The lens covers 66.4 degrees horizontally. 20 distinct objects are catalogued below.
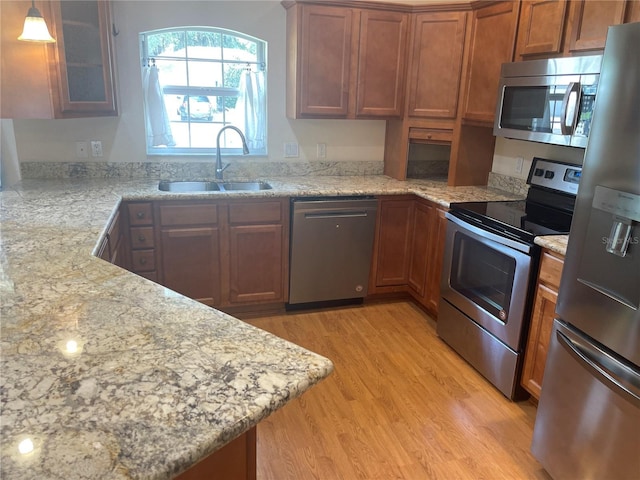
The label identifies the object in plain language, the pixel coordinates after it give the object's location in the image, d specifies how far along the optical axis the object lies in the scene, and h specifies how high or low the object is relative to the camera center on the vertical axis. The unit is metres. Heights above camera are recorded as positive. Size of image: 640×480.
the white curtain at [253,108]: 3.57 +0.02
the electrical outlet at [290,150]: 3.73 -0.28
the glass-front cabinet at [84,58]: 2.75 +0.27
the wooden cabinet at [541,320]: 2.21 -0.91
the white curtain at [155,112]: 3.37 -0.03
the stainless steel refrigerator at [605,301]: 1.57 -0.60
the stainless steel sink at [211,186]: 3.44 -0.53
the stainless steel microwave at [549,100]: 2.27 +0.10
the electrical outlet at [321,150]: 3.80 -0.28
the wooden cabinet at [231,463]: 0.98 -0.71
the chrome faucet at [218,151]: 3.37 -0.28
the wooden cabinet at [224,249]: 3.07 -0.89
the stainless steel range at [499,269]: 2.40 -0.78
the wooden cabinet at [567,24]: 2.18 +0.46
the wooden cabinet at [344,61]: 3.29 +0.35
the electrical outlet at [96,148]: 3.34 -0.28
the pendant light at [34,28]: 2.26 +0.34
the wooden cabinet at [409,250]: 3.27 -0.92
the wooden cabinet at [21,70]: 2.58 +0.18
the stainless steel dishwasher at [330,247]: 3.25 -0.89
